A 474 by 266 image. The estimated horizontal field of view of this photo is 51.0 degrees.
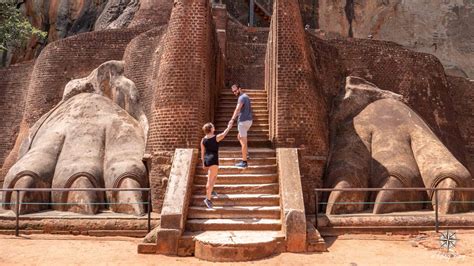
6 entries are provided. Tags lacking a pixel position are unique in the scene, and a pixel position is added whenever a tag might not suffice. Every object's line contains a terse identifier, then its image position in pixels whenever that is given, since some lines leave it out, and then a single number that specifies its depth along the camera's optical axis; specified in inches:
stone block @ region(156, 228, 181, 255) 301.4
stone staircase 288.0
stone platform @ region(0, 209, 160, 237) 355.9
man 370.9
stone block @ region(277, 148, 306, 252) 303.9
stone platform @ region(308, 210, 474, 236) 356.2
